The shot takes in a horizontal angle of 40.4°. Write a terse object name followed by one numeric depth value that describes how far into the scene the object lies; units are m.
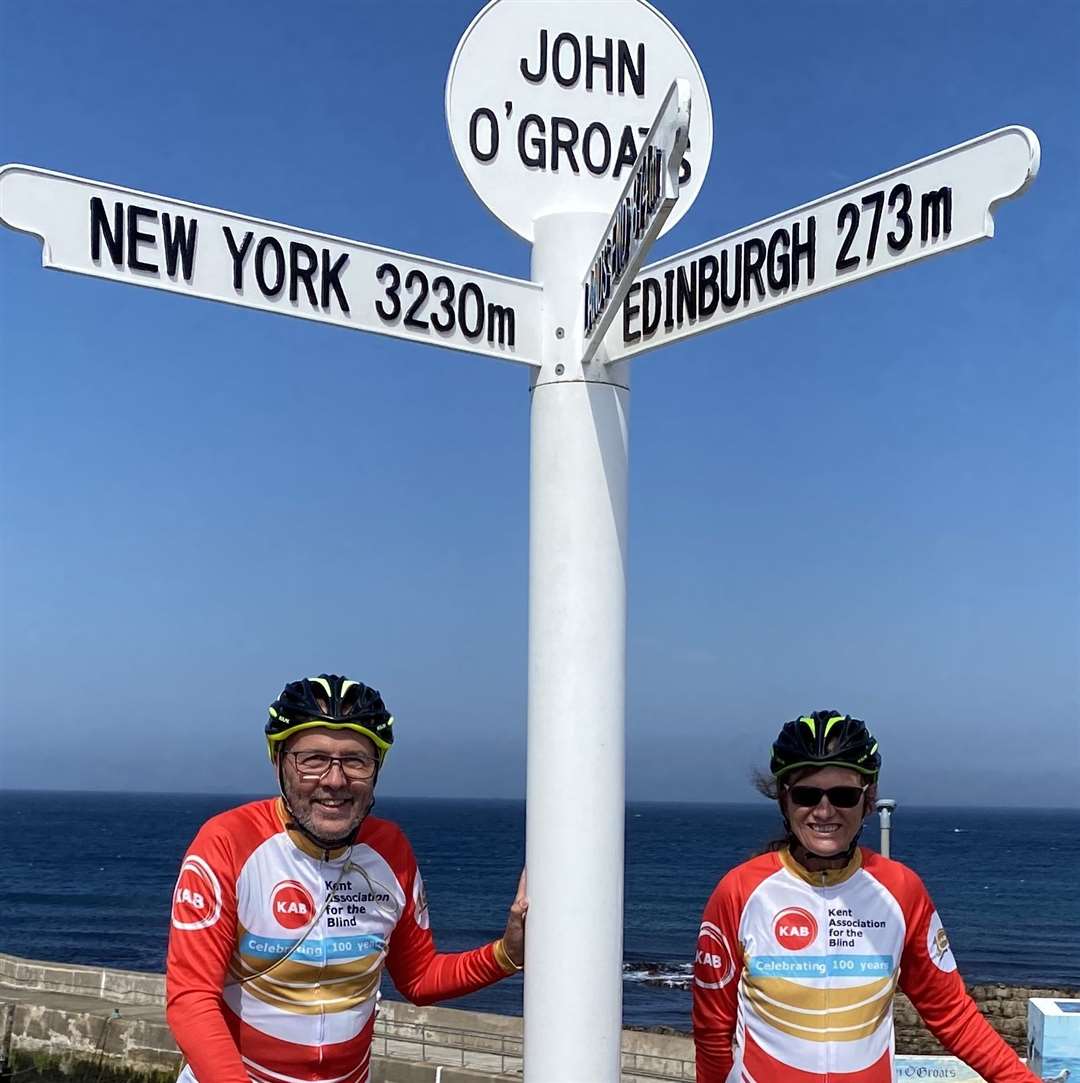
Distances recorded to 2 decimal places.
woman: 3.73
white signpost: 3.31
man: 3.41
